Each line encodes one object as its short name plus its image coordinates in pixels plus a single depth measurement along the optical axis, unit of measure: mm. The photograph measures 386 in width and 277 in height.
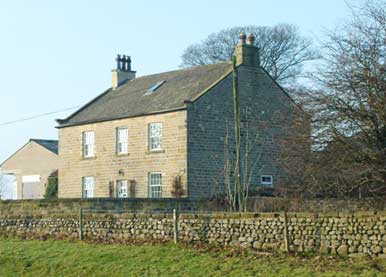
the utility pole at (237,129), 35197
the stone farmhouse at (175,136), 43156
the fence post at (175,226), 26703
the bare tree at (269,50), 67438
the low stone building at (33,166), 66062
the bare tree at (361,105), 24641
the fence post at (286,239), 23406
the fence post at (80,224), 30703
